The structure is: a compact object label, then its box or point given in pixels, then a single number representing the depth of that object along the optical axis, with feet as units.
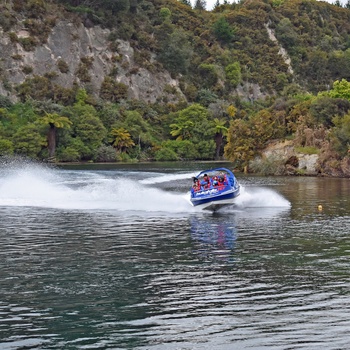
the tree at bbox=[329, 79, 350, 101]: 332.80
